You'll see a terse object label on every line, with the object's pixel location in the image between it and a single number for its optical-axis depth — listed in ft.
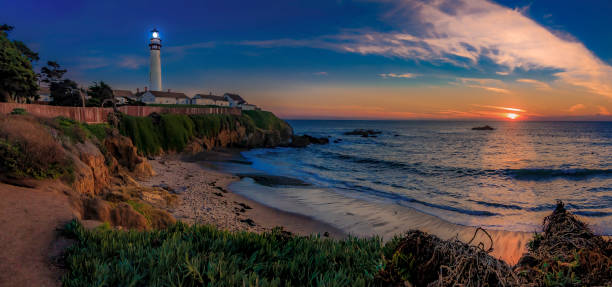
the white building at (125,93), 241.31
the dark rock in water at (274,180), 64.54
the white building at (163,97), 229.45
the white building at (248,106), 248.69
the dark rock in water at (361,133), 275.39
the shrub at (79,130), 40.15
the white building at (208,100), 272.31
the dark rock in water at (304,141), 158.92
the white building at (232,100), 302.86
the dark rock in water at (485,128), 401.27
